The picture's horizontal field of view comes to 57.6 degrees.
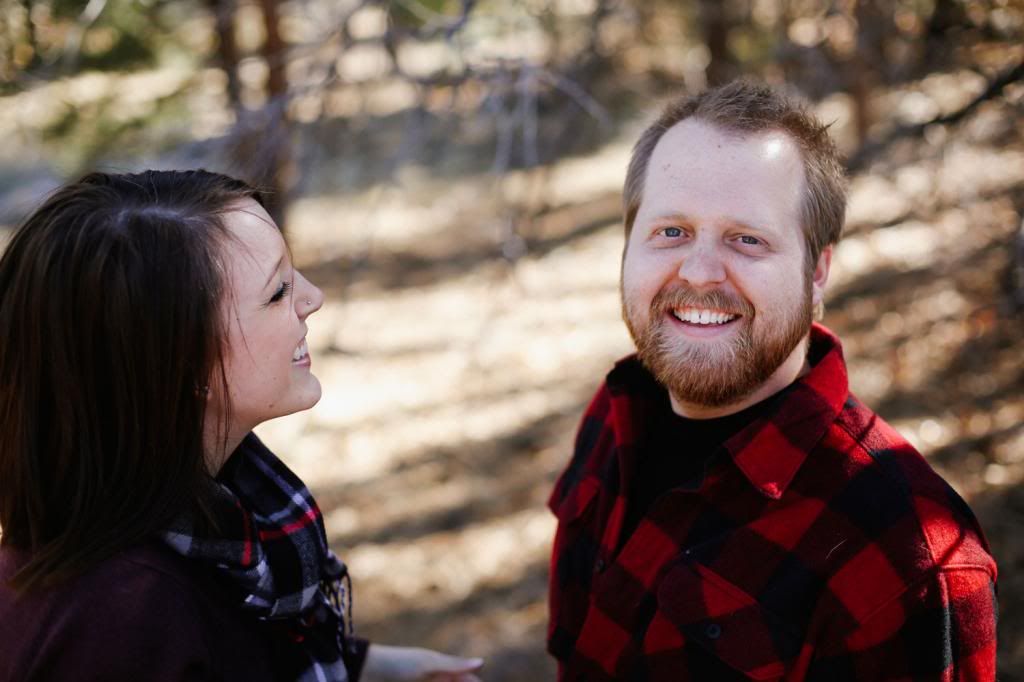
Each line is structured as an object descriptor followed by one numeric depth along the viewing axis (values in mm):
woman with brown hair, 1345
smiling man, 1521
